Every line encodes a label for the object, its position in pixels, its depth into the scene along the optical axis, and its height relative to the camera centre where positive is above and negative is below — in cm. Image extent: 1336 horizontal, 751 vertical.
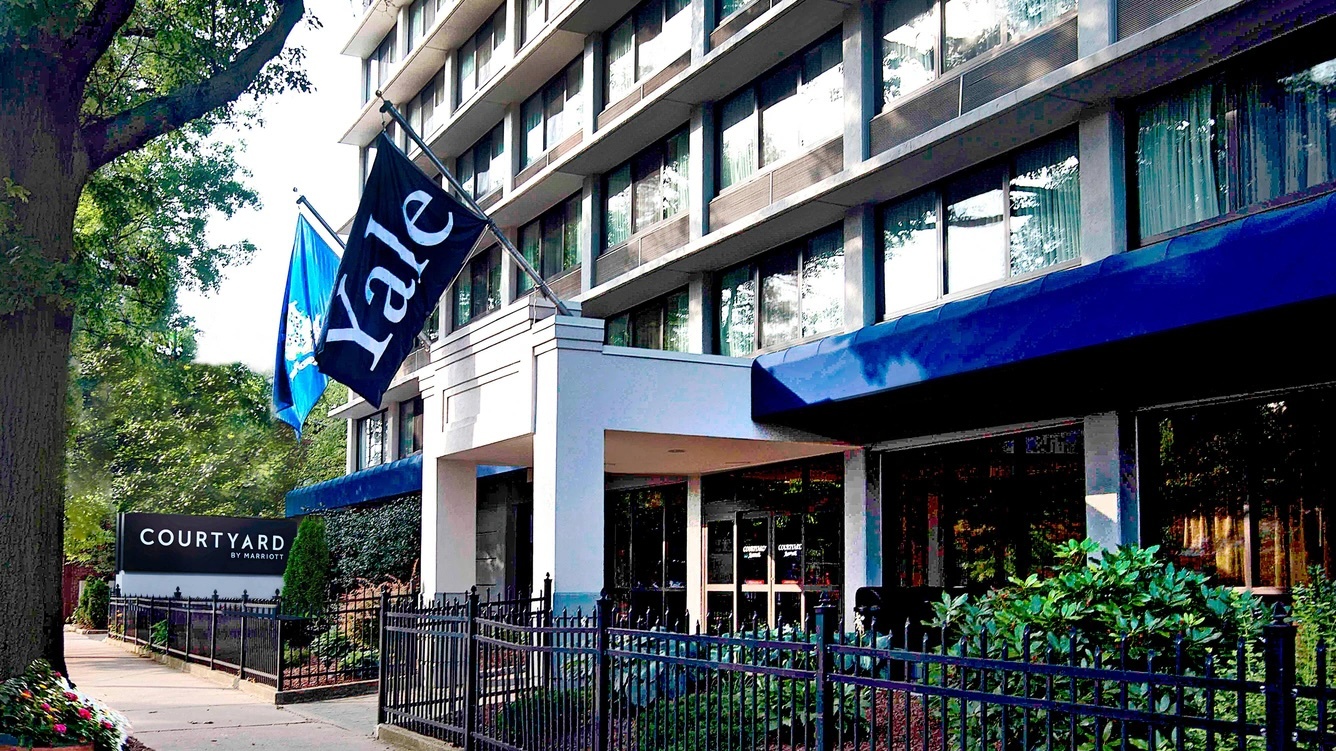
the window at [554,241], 2698 +569
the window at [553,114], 2666 +835
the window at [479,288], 3128 +532
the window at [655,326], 2284 +324
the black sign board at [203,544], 2795 -100
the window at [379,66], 3820 +1334
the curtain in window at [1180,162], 1314 +355
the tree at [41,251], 1012 +200
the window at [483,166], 3075 +832
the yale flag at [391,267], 1656 +304
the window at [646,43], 2238 +838
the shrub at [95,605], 3609 -300
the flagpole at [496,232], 1608 +352
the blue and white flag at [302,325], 2122 +296
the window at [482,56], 3066 +1098
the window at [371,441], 3812 +178
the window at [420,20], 3478 +1330
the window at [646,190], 2269 +574
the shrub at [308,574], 1958 -115
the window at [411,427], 3500 +201
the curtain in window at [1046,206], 1480 +345
